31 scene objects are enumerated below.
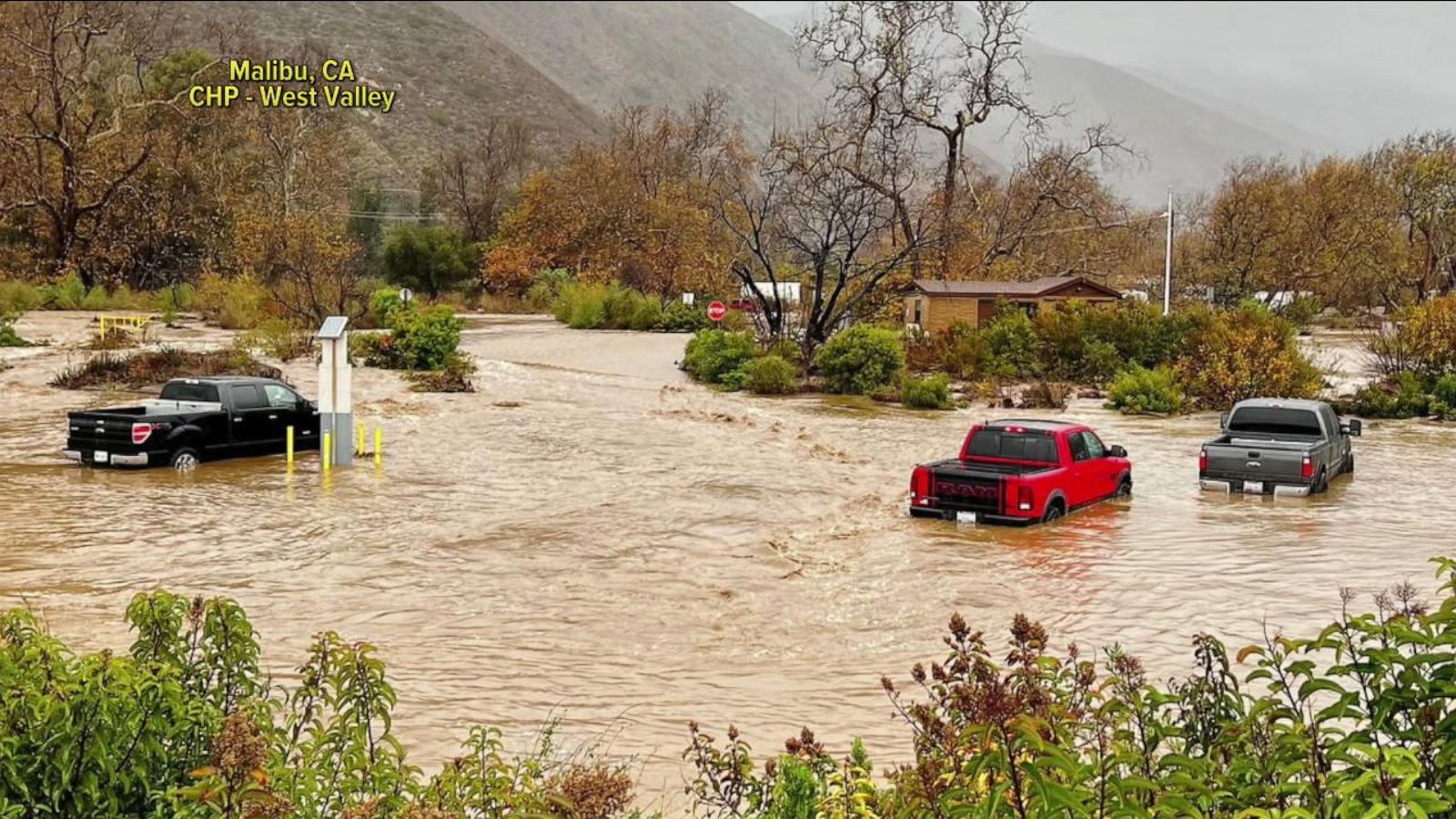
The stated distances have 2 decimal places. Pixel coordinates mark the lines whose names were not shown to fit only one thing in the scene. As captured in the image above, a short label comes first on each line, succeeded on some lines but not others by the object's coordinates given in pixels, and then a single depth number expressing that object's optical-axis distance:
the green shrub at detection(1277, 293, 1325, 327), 69.62
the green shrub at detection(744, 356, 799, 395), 39.12
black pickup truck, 21.67
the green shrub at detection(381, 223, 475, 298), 81.75
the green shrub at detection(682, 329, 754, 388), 41.03
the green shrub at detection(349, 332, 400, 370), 40.53
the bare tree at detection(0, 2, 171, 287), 60.62
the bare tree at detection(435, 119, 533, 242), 91.12
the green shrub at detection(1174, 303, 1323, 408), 35.41
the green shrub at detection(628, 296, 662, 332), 61.91
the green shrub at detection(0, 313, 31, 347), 40.69
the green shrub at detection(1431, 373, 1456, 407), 34.97
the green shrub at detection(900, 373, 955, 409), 35.88
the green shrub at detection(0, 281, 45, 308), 52.69
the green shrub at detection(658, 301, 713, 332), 61.66
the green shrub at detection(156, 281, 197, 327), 56.88
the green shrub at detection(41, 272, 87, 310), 56.28
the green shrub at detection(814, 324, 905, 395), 39.03
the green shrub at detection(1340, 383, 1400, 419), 34.94
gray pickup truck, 21.34
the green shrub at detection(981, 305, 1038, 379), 41.28
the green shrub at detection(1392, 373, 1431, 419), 34.97
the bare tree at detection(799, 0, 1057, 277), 65.75
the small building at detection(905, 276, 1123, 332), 49.69
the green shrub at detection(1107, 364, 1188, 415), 35.50
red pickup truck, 17.94
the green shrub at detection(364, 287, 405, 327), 49.88
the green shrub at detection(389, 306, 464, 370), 39.47
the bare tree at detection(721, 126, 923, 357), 43.91
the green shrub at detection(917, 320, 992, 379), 42.19
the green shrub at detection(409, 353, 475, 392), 36.19
